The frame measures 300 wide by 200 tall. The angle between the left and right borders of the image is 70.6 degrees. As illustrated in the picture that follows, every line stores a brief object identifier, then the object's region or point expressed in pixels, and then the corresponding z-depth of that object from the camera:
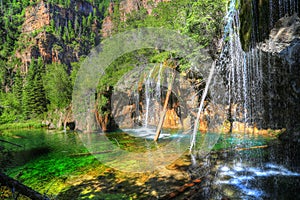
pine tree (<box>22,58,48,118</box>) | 36.94
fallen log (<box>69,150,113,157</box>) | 11.12
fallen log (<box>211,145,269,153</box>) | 9.75
